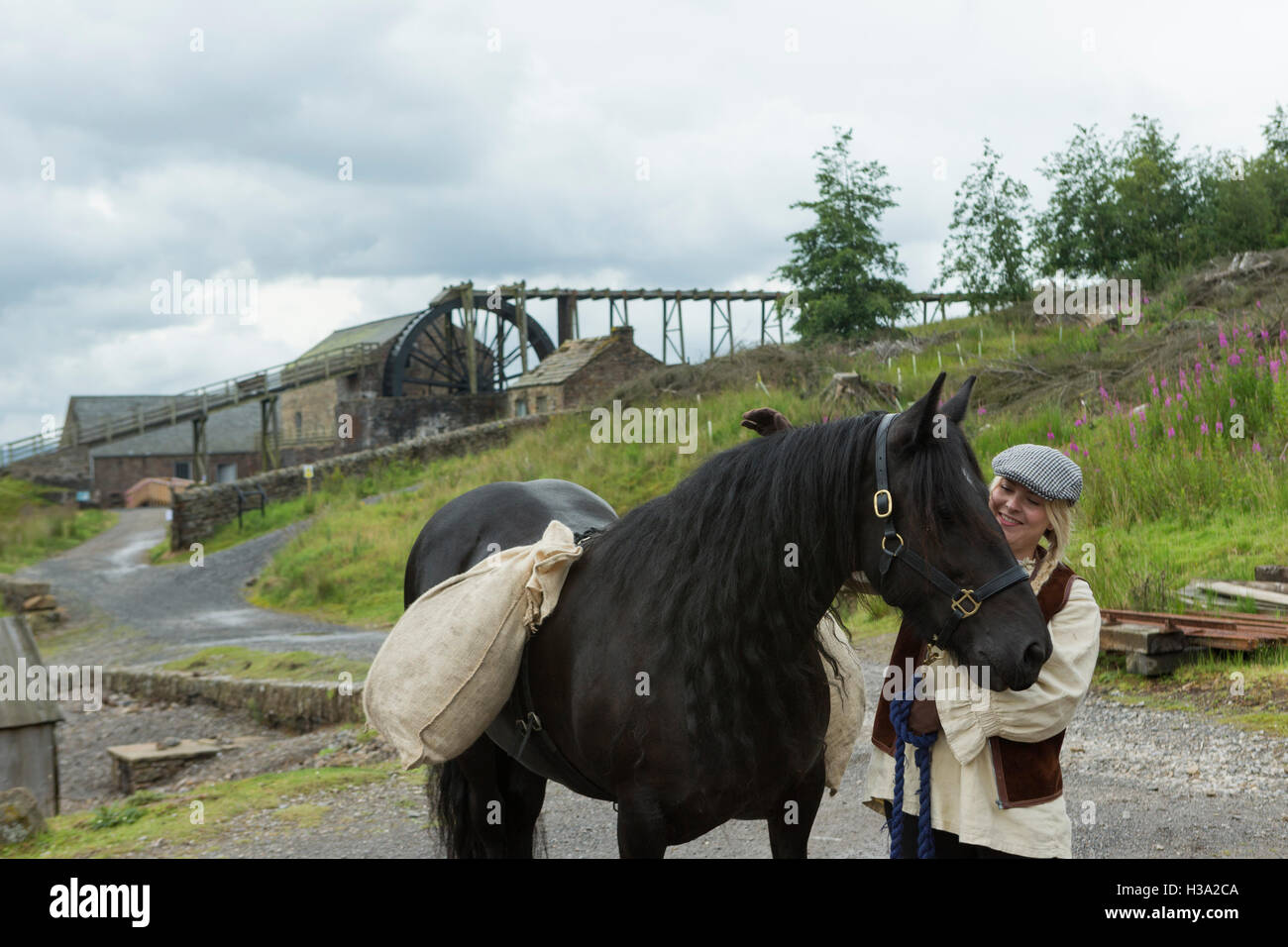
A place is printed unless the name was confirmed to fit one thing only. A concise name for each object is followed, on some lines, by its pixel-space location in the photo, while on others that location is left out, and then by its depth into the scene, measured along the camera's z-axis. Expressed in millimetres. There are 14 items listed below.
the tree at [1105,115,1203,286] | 21578
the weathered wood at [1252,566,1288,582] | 7570
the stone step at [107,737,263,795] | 8844
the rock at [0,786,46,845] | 5652
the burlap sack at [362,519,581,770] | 3119
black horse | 2281
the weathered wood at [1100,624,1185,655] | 7039
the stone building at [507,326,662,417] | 31016
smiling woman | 2461
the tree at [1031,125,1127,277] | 22219
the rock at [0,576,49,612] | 16781
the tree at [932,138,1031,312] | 21828
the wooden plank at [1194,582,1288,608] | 7285
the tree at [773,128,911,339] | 24047
